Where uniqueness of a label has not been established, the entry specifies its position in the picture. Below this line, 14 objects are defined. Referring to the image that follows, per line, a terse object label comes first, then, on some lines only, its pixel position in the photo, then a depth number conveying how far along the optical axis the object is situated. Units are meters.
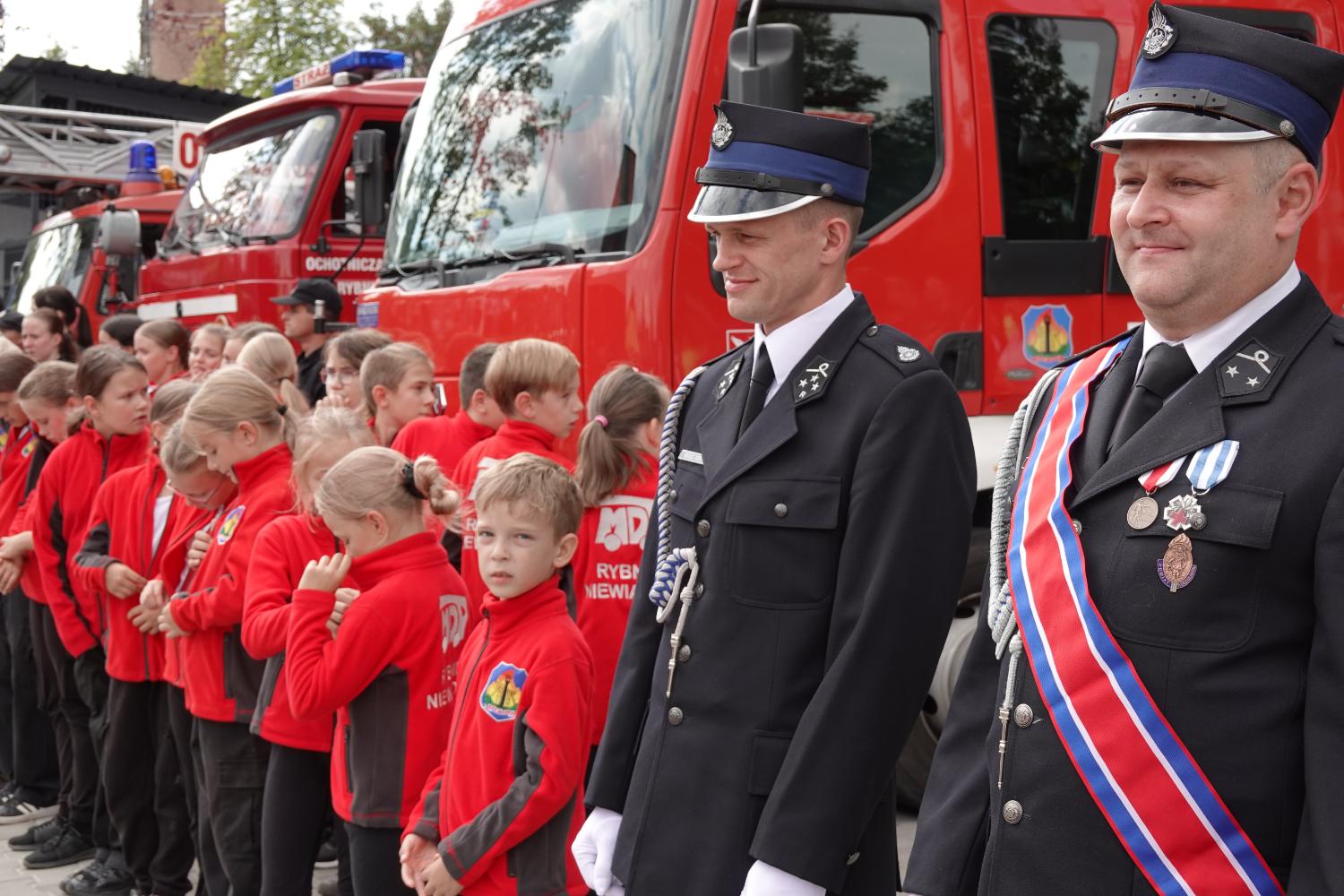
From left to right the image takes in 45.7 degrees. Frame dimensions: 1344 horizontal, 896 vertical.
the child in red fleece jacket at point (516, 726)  3.38
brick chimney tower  38.69
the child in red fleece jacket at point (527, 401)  4.79
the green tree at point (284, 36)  26.58
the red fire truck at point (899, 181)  5.12
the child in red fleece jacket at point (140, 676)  5.46
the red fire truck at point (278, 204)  9.34
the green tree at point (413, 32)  26.19
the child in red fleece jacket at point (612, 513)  4.30
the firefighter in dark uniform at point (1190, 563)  1.77
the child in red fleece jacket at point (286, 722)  4.23
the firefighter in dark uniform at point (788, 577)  2.45
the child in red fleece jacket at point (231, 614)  4.60
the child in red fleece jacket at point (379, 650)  3.90
